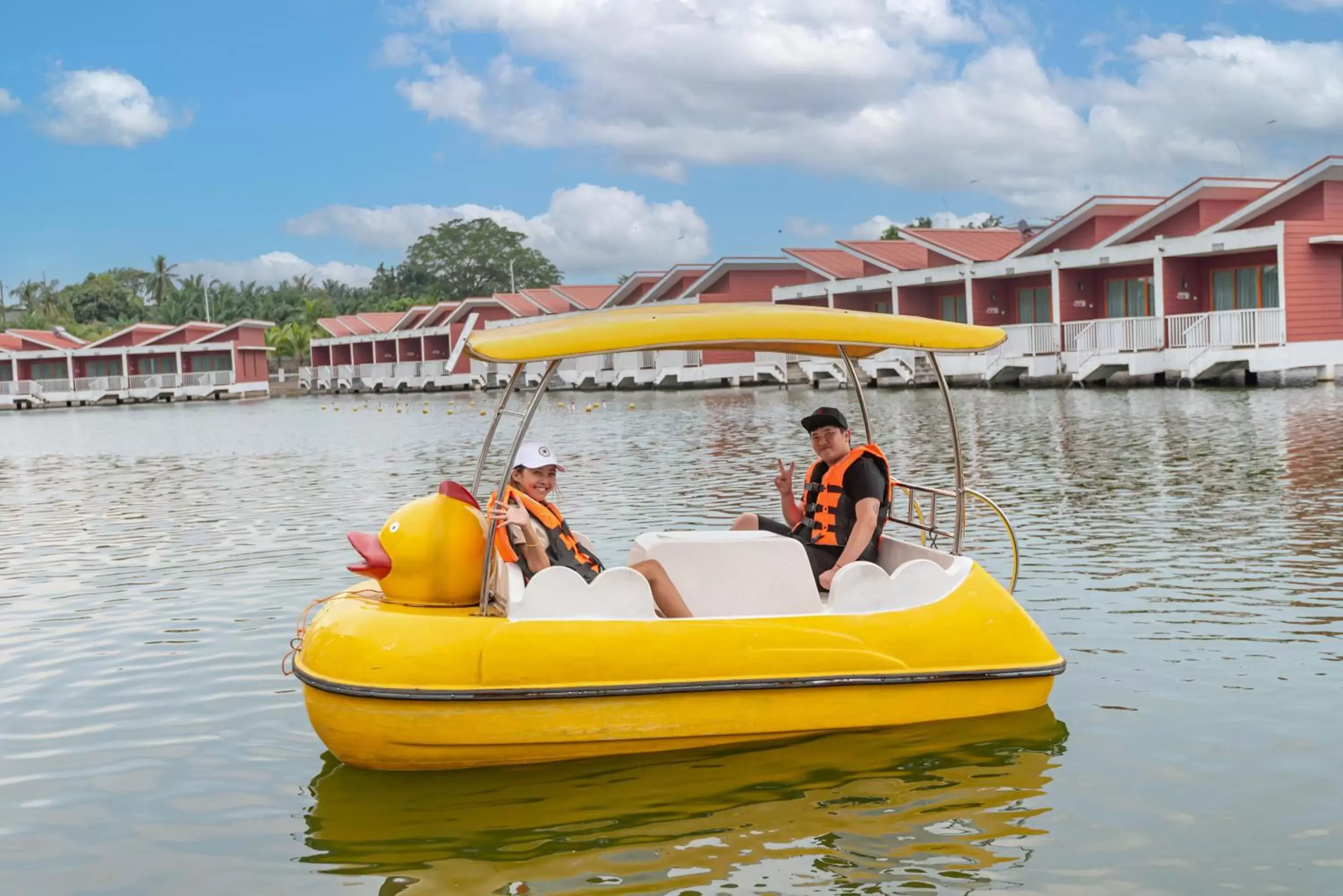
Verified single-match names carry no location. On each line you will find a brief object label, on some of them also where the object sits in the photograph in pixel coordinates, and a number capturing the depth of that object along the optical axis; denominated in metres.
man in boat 7.09
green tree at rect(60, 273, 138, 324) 112.00
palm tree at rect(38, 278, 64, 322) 112.06
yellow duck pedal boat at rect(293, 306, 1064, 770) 5.94
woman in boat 6.39
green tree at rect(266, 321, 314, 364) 91.81
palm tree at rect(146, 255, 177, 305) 117.81
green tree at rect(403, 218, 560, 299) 125.50
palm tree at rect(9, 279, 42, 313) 116.88
